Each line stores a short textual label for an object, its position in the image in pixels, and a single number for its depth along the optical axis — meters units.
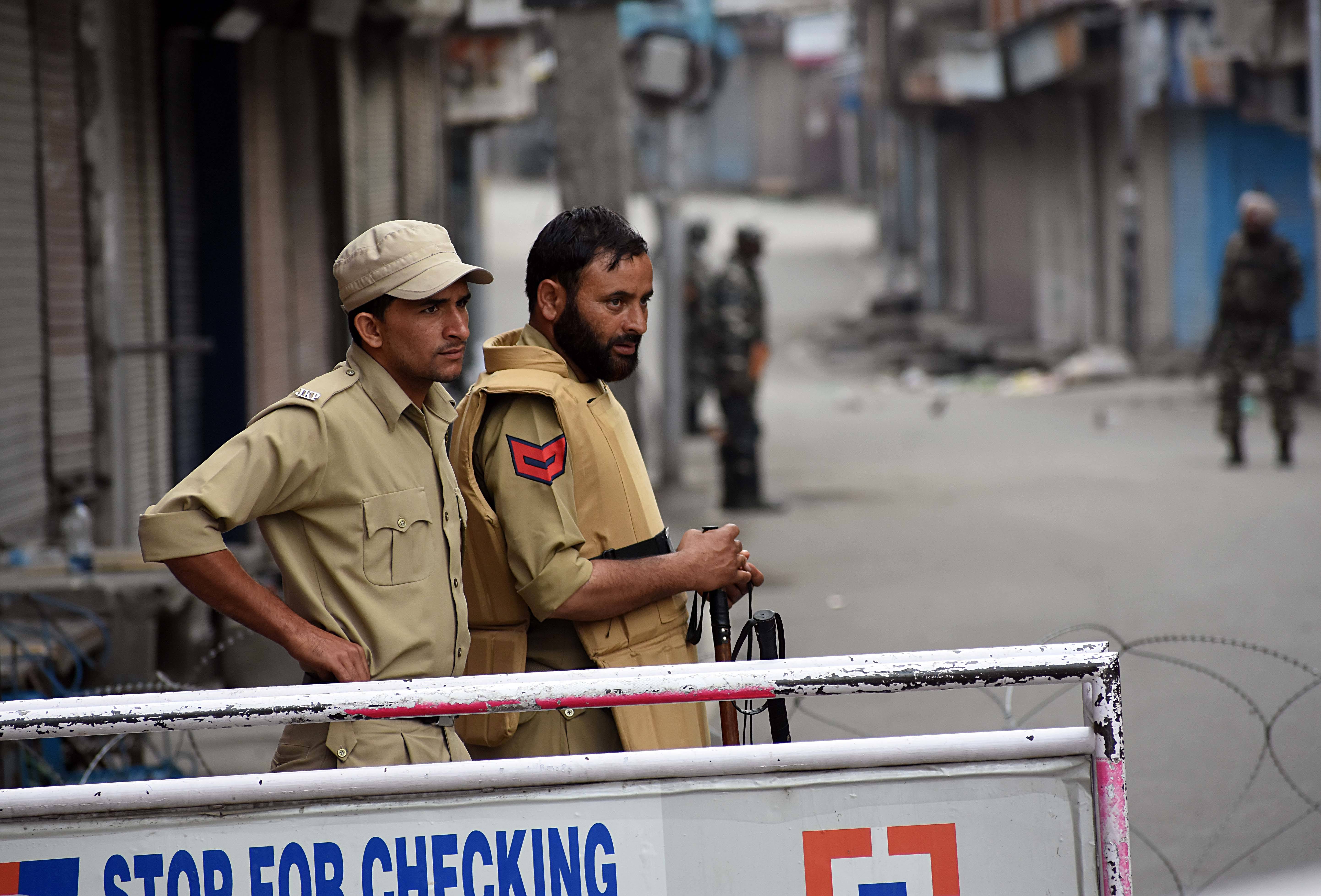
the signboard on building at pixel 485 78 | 33.72
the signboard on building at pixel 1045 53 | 43.16
